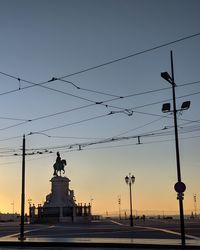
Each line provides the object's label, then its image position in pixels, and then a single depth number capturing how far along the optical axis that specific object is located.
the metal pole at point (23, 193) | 29.78
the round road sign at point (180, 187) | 23.20
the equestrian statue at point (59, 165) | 64.09
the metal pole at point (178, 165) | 22.80
